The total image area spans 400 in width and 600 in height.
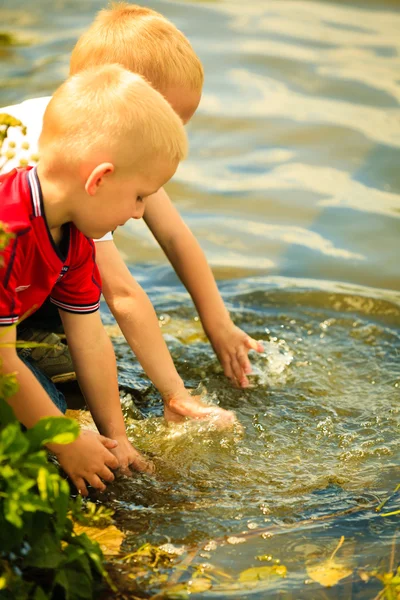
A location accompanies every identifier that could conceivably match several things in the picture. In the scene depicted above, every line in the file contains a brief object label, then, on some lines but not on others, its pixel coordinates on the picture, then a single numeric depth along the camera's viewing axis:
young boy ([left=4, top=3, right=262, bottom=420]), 2.37
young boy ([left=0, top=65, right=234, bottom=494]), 2.00
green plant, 1.78
